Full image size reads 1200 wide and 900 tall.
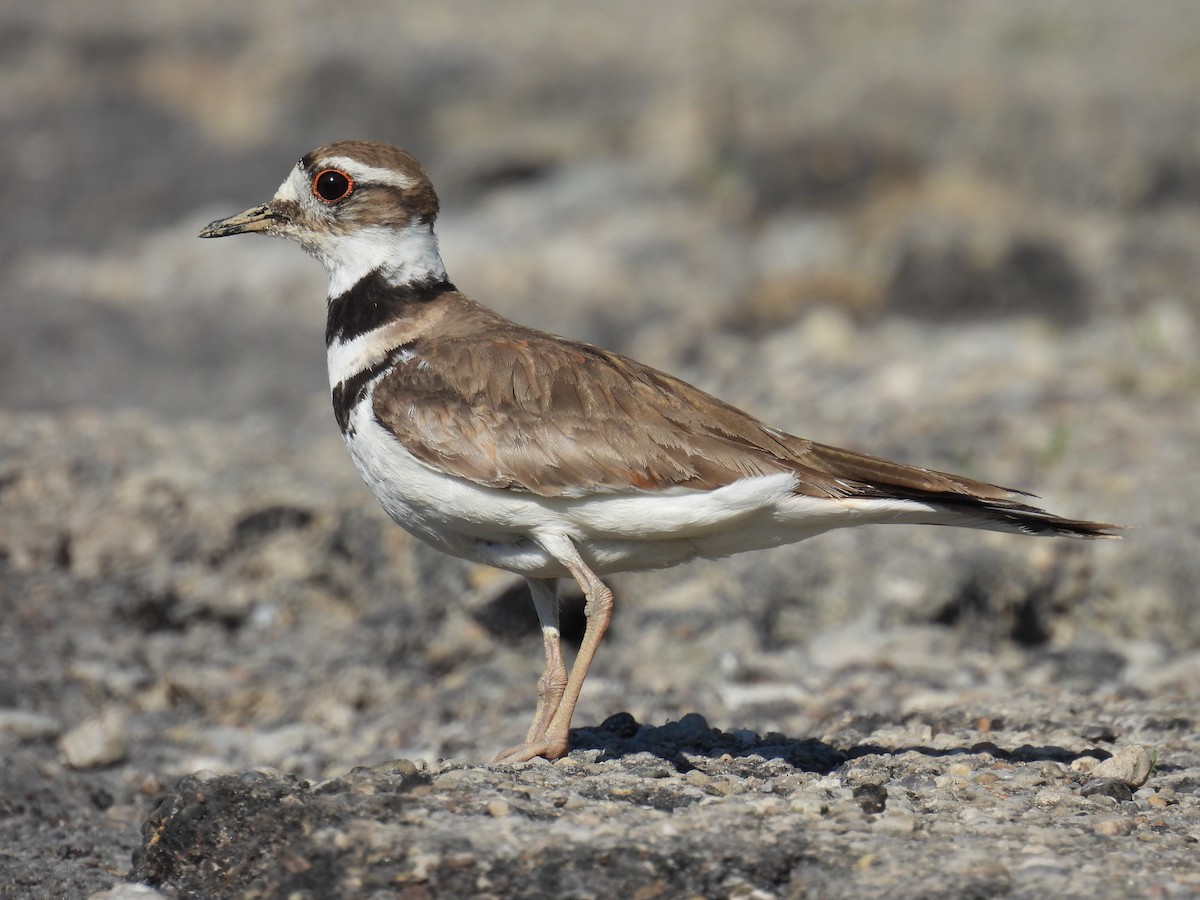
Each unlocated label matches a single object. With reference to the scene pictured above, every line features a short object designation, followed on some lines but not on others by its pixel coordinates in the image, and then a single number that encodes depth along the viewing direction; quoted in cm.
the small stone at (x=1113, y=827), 797
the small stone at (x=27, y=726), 1185
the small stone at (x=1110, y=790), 876
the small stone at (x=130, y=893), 784
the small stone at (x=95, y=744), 1171
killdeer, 907
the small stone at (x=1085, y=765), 937
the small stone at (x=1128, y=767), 910
